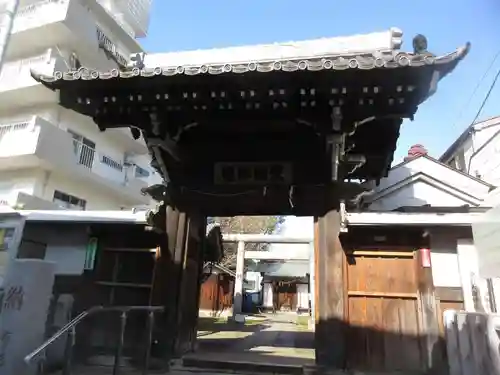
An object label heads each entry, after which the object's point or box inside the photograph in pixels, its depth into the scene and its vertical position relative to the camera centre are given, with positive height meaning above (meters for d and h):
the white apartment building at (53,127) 15.56 +7.63
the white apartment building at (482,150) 14.71 +6.52
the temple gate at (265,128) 5.00 +2.74
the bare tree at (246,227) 31.61 +6.18
